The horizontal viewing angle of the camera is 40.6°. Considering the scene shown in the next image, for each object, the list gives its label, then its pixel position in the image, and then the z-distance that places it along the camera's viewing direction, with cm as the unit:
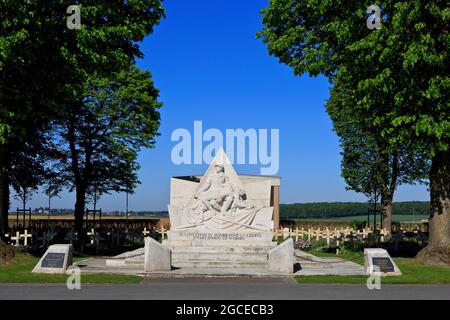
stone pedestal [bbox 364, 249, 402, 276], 1912
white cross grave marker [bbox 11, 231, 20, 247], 3058
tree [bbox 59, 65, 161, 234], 4206
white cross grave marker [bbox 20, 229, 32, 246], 3016
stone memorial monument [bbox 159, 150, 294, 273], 2342
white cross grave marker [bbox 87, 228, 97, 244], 3303
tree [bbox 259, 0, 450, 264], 2025
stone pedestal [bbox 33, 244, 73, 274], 1919
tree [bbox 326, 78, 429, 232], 4438
